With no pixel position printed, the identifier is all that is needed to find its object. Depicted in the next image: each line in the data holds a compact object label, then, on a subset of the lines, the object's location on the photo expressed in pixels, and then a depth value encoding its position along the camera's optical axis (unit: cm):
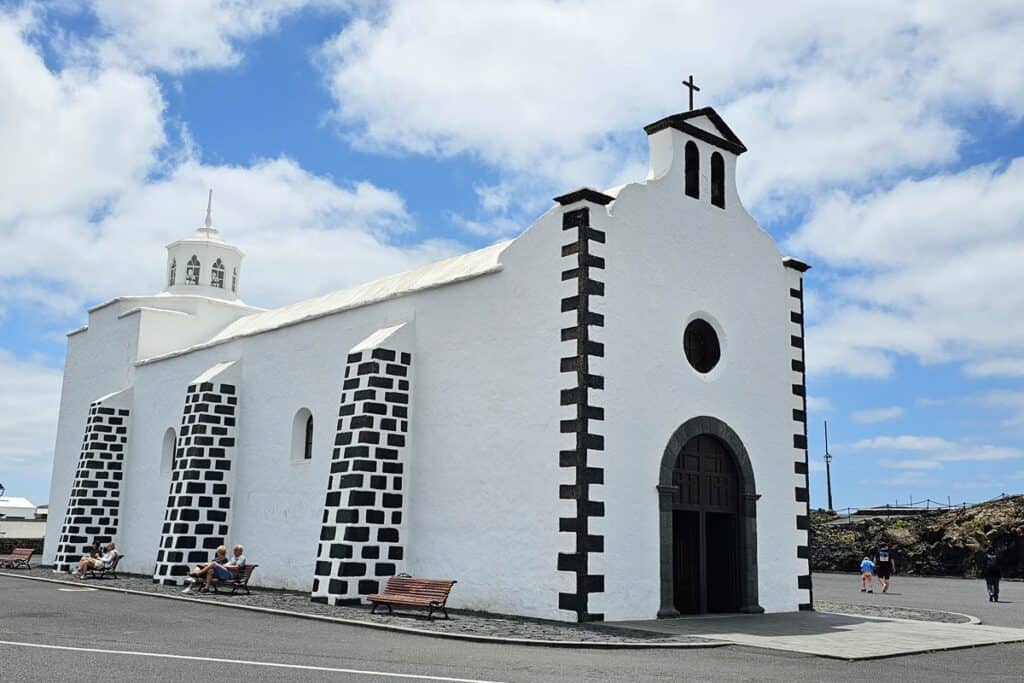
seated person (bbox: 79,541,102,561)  2422
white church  1556
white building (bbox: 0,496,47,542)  4738
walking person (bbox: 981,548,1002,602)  2319
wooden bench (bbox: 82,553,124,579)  2295
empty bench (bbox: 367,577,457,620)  1505
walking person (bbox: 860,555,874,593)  2666
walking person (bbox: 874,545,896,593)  2617
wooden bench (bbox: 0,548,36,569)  2755
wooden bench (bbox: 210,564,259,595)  1881
